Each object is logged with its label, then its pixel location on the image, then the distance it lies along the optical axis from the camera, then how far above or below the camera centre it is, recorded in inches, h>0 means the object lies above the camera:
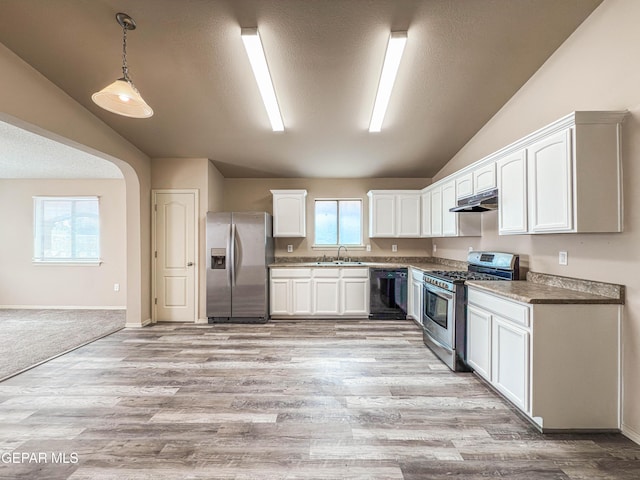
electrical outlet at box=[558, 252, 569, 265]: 95.4 -5.6
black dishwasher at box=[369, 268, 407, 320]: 184.2 -32.4
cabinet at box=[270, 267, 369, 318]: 185.8 -34.6
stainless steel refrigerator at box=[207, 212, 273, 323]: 177.5 -15.0
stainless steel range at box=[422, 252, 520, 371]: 113.3 -26.3
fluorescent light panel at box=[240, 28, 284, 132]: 93.8 +65.3
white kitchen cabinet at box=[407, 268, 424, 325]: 166.2 -33.7
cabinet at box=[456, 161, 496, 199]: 118.2 +28.3
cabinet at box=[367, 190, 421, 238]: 198.1 +20.8
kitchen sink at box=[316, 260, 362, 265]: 194.5 -14.9
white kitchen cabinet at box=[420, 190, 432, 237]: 185.6 +18.5
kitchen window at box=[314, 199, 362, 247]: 215.0 +14.1
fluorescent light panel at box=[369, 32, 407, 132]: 94.4 +64.8
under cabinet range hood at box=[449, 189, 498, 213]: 119.2 +17.7
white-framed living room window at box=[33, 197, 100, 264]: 218.7 +9.5
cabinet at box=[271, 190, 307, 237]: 199.9 +19.4
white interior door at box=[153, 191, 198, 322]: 181.0 -8.1
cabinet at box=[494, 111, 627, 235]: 78.2 +19.7
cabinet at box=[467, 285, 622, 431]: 77.9 -34.4
